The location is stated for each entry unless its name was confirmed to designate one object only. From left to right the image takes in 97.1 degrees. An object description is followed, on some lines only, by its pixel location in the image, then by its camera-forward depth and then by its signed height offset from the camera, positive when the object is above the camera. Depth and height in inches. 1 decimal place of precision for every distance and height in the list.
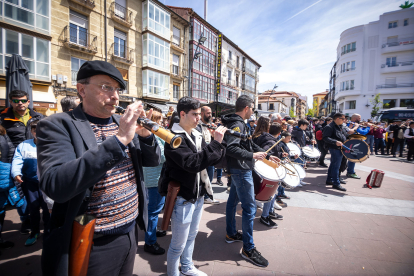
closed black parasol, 185.7 +53.1
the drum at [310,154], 255.1 -29.8
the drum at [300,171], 162.6 -34.9
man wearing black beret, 40.5 -10.6
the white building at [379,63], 1143.0 +489.6
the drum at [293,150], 207.3 -20.7
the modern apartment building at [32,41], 422.0 +209.9
